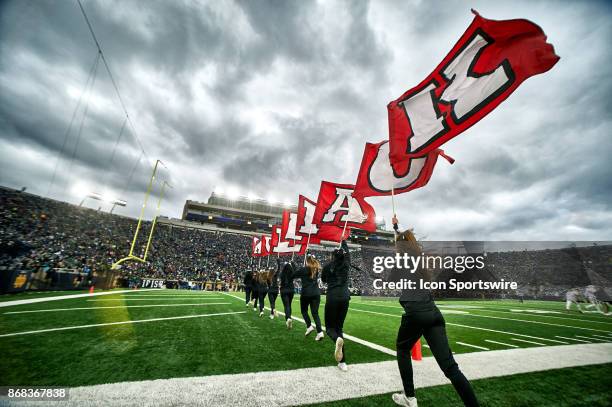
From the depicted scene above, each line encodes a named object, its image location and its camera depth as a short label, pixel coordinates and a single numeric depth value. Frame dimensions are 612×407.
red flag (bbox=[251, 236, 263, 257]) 15.79
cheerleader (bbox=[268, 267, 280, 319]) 9.91
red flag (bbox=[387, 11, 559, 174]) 3.25
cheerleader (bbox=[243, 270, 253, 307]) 13.24
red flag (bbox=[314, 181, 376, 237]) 9.20
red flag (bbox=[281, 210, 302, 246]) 12.23
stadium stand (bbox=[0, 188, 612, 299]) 22.91
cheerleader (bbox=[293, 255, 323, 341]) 5.95
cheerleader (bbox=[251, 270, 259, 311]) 11.92
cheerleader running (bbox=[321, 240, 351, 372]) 4.51
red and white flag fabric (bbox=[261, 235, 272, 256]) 14.99
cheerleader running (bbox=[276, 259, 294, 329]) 8.16
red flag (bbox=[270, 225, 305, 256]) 12.43
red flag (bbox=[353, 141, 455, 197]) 5.16
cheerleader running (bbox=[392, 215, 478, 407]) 2.71
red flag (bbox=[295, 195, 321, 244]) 11.45
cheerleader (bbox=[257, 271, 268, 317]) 10.18
